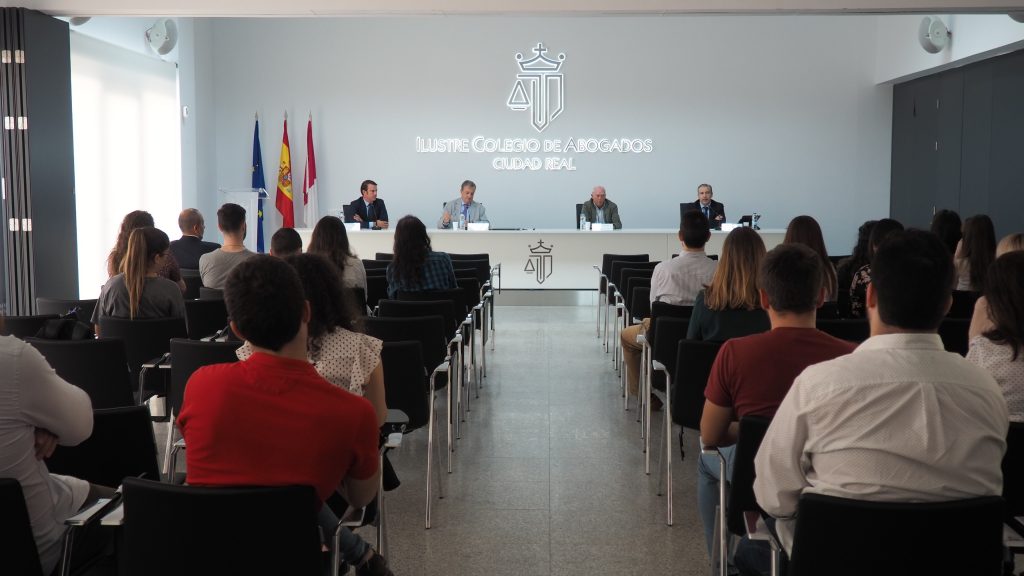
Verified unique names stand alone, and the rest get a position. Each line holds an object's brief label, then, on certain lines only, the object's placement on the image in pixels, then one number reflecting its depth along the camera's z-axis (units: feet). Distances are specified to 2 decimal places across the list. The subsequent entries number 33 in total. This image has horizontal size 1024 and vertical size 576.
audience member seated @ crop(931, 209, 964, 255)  18.83
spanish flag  41.81
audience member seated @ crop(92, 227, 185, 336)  14.82
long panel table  35.81
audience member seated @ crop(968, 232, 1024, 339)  10.34
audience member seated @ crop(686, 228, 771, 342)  12.45
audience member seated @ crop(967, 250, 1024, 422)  8.99
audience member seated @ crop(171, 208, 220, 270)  22.27
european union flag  41.78
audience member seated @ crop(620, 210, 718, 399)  16.93
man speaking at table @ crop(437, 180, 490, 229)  37.35
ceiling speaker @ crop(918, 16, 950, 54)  34.17
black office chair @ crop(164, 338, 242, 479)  11.46
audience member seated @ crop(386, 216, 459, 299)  18.37
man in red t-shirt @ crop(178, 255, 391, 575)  6.62
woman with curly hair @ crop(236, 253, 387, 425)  9.56
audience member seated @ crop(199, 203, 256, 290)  18.83
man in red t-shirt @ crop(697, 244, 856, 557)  8.69
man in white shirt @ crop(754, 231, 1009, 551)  6.22
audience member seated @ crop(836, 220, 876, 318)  17.87
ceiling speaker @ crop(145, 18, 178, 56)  35.50
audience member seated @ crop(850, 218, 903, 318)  16.22
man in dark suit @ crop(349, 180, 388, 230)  36.60
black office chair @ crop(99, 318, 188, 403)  14.29
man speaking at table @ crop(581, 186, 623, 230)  37.29
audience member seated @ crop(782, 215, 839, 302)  15.92
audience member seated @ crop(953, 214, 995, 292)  16.37
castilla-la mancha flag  41.73
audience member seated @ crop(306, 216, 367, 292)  17.53
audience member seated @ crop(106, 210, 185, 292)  16.20
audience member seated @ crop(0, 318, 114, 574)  6.93
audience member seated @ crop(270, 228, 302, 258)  16.46
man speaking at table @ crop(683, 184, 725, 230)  36.42
